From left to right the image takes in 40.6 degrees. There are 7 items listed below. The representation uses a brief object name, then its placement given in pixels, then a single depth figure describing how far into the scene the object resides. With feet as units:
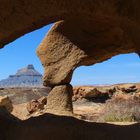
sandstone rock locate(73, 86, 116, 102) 32.93
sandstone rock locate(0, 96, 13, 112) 22.07
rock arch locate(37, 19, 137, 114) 17.09
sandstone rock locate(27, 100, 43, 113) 23.89
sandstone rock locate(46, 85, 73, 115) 17.99
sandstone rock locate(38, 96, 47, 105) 26.01
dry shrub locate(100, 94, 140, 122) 20.77
